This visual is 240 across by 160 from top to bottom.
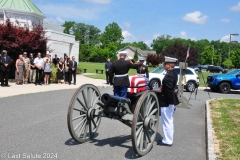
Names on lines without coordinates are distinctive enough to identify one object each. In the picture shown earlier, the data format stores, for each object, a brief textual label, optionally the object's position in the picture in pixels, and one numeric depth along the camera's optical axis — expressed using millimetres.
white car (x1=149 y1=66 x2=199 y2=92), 19625
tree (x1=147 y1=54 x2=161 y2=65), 81375
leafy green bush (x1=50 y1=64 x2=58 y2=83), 19656
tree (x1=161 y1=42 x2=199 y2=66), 63938
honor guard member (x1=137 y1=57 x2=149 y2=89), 14578
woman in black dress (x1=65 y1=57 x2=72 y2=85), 19470
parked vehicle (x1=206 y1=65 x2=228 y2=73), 69688
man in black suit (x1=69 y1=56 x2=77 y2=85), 19220
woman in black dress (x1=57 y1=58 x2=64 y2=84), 19688
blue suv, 20344
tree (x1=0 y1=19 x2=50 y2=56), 18906
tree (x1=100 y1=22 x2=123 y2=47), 109512
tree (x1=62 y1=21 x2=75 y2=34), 127019
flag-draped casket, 6705
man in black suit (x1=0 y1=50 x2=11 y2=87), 15688
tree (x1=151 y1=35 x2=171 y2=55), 153350
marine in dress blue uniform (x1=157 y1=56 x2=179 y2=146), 6336
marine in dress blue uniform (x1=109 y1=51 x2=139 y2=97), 6617
